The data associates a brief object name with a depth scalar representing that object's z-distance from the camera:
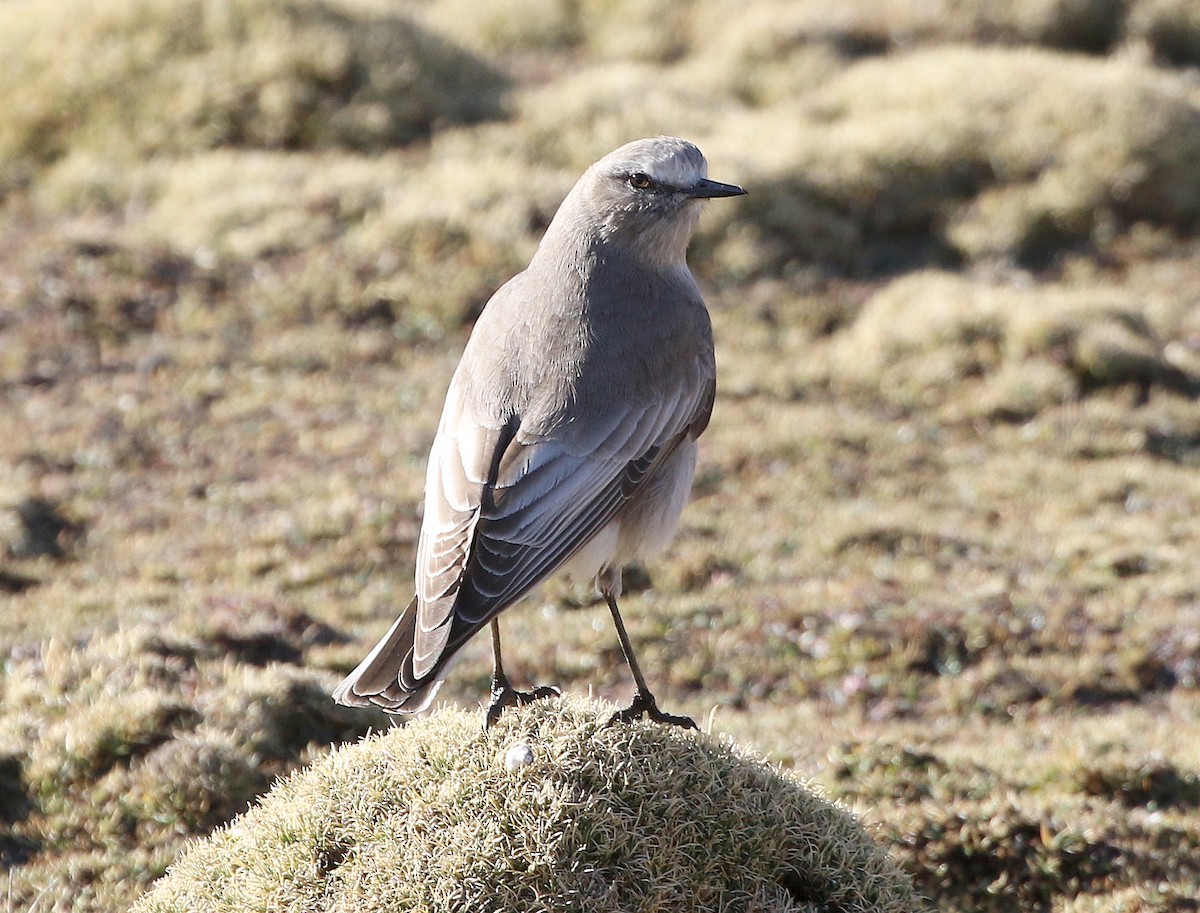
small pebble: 9.40
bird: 9.82
